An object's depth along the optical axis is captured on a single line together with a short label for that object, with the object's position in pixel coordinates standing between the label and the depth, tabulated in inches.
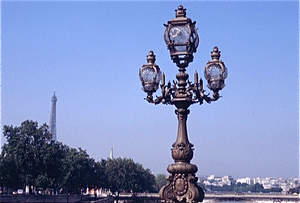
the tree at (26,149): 2133.4
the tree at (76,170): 2482.8
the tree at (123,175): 3462.1
